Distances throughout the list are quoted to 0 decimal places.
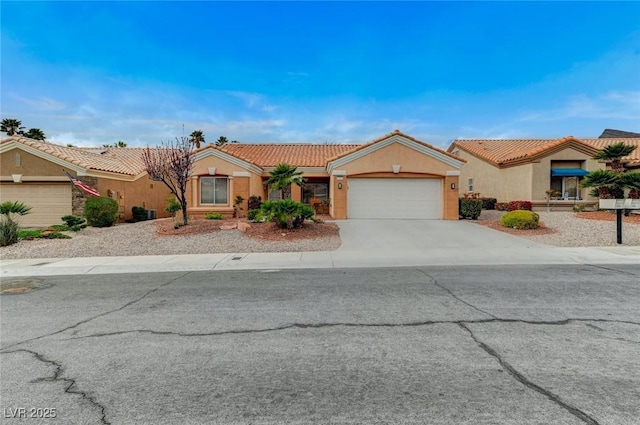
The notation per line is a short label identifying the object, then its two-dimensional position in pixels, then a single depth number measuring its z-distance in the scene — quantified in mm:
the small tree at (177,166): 16619
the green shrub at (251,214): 19067
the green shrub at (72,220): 17281
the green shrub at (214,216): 19905
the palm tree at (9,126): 37688
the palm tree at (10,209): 14828
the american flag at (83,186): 18344
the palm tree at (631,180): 16891
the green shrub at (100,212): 17969
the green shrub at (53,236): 14997
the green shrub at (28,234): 14922
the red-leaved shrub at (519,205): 20964
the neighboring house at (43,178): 19203
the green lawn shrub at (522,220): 15743
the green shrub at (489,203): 25469
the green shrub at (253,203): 21297
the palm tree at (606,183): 17358
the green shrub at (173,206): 19045
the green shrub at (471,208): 20234
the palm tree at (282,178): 16250
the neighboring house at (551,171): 22188
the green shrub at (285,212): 14984
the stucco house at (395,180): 20031
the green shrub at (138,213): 22328
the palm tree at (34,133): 38625
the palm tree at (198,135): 43556
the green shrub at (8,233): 13828
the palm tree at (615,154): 17828
